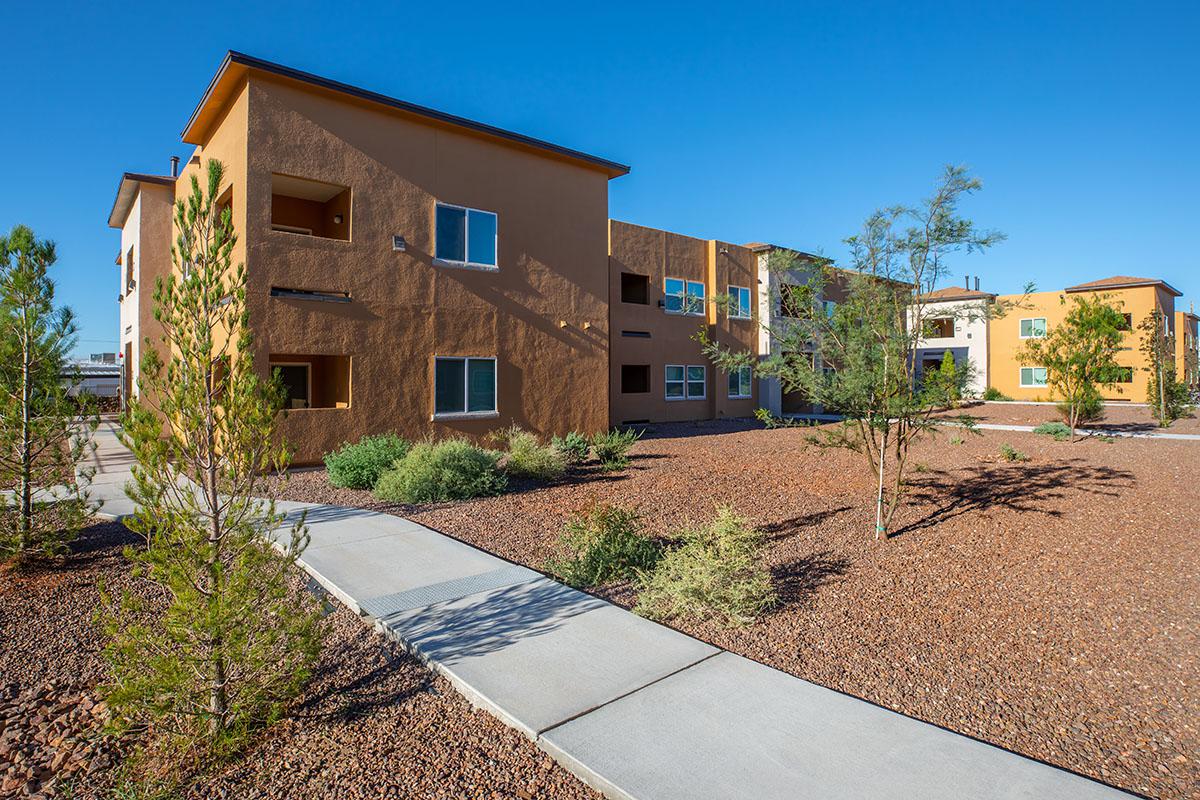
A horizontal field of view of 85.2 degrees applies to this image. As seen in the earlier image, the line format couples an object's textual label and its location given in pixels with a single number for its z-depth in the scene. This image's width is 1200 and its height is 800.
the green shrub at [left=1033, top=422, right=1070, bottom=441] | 15.74
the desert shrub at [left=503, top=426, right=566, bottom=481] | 11.26
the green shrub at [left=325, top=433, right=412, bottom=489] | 10.66
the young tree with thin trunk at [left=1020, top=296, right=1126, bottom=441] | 16.30
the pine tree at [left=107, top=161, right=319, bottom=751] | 3.38
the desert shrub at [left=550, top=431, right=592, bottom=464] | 13.08
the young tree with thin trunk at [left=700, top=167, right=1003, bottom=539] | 7.04
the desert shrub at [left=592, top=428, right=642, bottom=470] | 12.62
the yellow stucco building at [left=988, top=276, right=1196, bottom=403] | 35.81
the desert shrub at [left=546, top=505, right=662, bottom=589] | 6.10
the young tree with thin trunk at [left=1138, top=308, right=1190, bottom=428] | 21.06
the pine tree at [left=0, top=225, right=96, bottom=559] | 6.38
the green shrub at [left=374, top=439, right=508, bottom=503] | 9.63
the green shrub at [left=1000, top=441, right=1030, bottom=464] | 12.28
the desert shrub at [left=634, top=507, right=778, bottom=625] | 5.09
